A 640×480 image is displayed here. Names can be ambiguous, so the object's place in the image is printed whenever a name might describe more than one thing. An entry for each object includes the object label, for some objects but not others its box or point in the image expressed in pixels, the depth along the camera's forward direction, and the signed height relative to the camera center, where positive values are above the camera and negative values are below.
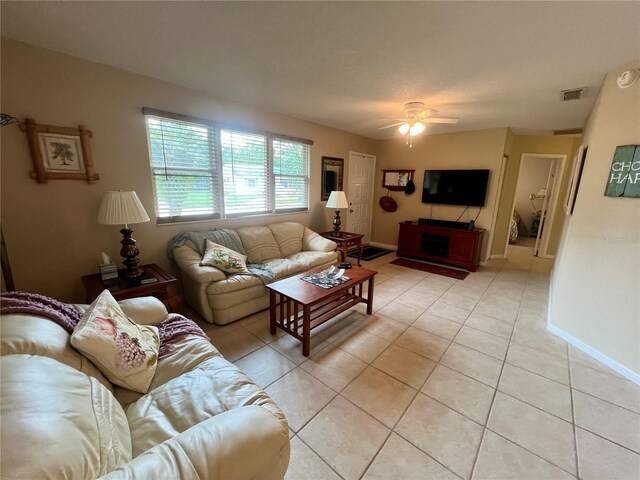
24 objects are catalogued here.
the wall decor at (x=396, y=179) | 5.21 +0.19
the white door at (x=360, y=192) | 5.15 -0.09
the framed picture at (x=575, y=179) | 2.62 +0.14
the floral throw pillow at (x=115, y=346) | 1.15 -0.77
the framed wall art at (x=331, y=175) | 4.54 +0.21
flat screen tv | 4.33 +0.05
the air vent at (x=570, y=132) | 4.17 +1.00
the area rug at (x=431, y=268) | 4.13 -1.35
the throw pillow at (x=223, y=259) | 2.64 -0.77
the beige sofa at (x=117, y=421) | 0.67 -0.84
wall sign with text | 1.89 +0.15
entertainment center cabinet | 4.30 -0.96
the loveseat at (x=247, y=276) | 2.49 -0.94
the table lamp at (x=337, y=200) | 4.12 -0.22
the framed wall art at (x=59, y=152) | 2.02 +0.23
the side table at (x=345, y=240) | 4.19 -0.87
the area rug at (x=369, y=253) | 5.04 -1.33
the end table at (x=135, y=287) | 2.04 -0.84
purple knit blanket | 1.14 -0.63
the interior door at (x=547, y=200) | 4.92 -0.16
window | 2.74 +0.19
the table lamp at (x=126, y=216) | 2.09 -0.27
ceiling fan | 2.95 +0.82
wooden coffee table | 2.13 -1.08
